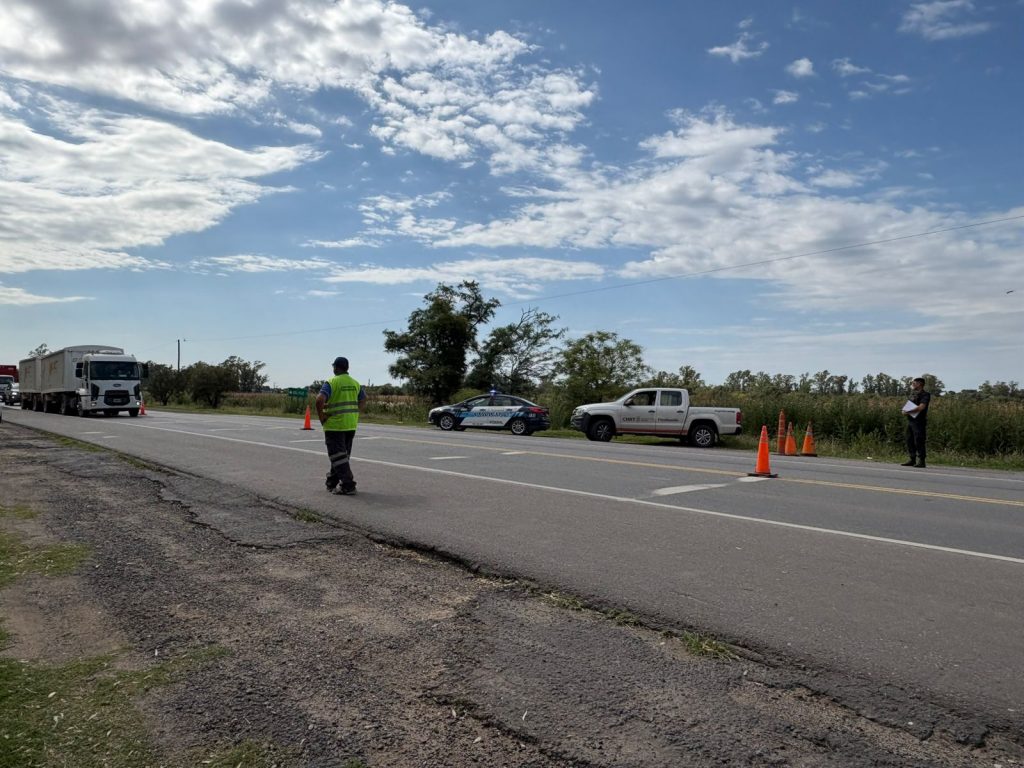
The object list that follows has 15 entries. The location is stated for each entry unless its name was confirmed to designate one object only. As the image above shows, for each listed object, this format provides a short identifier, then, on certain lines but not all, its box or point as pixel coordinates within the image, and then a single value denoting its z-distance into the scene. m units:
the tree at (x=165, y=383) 64.56
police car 27.38
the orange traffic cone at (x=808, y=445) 20.08
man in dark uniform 15.81
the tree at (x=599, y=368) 31.66
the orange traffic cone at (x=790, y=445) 19.86
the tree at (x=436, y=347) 51.81
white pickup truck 22.83
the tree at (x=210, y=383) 58.59
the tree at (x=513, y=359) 54.47
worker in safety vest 10.06
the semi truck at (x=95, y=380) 34.62
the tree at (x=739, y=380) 33.36
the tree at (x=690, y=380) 33.91
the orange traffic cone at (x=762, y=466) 12.68
